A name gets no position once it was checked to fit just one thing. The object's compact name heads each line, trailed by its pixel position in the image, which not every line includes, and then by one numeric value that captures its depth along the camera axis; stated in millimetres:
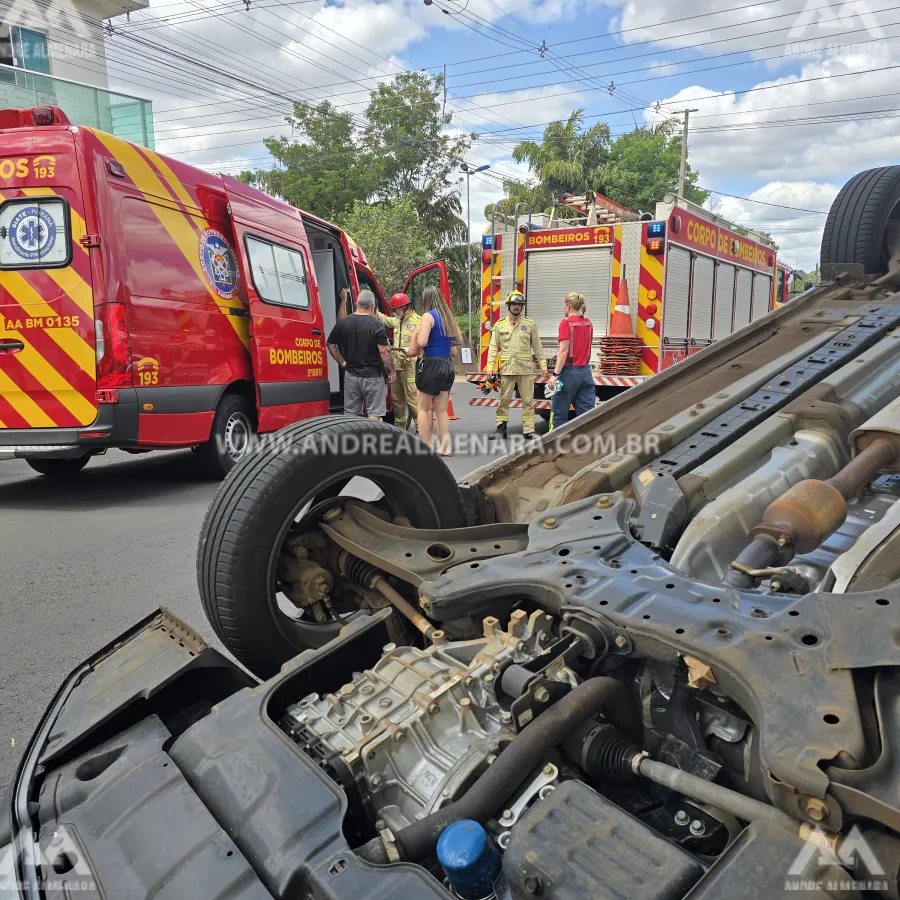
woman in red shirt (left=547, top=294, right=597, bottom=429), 7508
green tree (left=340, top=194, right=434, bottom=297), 23422
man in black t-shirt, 7293
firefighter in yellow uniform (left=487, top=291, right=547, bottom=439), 8047
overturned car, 1266
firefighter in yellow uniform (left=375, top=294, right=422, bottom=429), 8258
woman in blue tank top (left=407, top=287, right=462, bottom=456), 7258
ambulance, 5246
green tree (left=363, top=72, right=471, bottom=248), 28312
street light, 25925
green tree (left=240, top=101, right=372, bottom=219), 28234
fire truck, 9156
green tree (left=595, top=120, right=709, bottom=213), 31031
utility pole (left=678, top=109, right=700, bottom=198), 29322
